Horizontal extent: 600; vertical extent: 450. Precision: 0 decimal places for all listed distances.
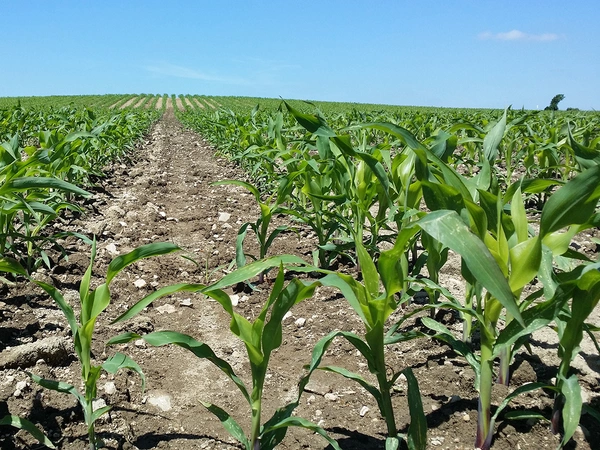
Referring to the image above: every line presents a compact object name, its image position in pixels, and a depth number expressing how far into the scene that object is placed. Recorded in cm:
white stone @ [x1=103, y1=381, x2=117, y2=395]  194
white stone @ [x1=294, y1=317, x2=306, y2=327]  263
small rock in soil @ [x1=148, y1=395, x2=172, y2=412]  193
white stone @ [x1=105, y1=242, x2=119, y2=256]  361
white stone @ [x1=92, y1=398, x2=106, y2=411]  184
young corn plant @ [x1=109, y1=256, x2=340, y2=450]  135
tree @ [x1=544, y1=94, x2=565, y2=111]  5252
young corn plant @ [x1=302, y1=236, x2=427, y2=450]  137
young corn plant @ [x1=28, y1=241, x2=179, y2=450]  144
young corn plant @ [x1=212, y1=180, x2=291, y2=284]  286
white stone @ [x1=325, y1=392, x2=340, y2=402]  194
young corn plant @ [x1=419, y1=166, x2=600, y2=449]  111
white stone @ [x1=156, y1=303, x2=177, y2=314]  282
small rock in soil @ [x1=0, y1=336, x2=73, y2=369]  202
